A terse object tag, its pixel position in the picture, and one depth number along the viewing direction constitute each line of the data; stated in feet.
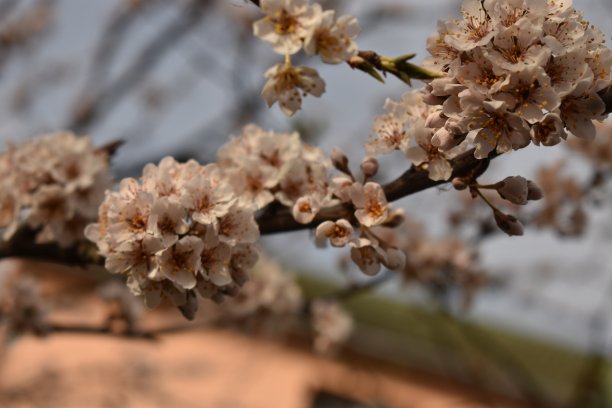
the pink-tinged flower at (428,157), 2.74
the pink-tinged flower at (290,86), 2.80
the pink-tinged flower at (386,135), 2.81
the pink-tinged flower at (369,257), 2.77
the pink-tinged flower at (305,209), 2.78
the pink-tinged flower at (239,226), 2.76
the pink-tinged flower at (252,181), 2.87
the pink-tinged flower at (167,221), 2.73
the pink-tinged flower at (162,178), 2.77
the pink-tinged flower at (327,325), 4.12
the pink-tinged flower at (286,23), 2.80
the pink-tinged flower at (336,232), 2.77
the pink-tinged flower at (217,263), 2.75
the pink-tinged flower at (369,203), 2.77
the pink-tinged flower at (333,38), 2.79
